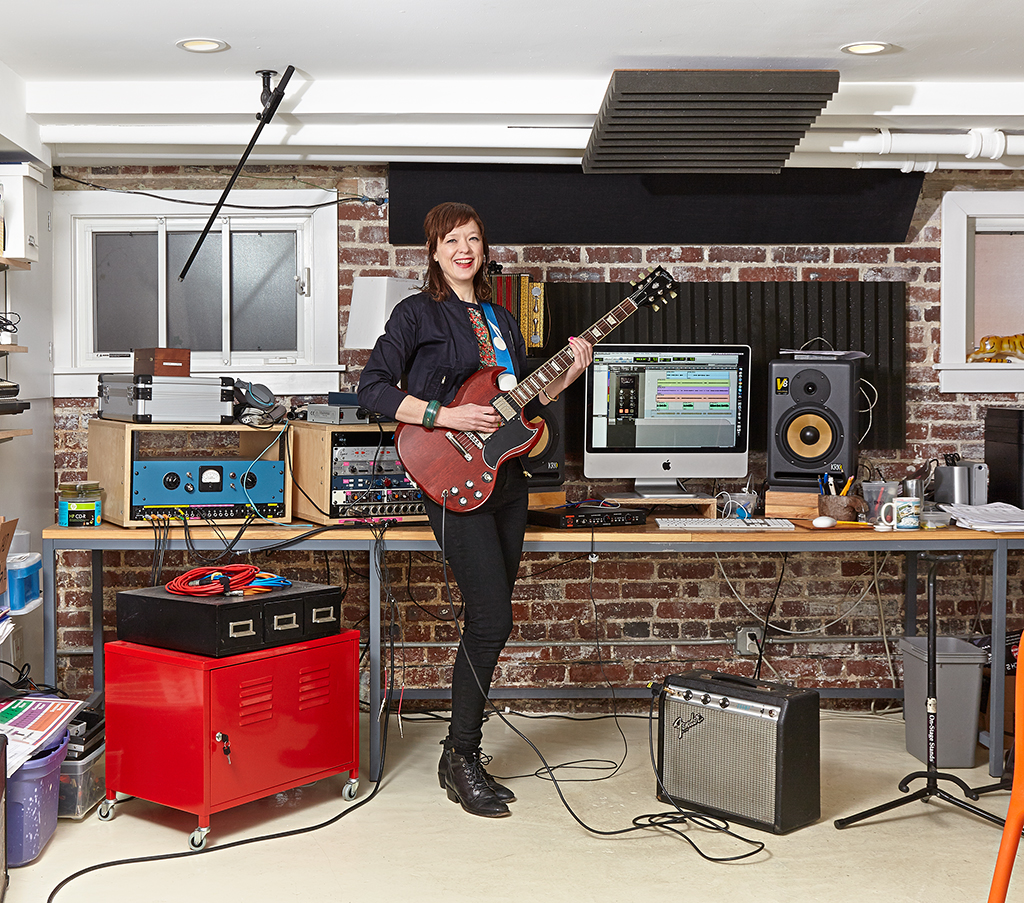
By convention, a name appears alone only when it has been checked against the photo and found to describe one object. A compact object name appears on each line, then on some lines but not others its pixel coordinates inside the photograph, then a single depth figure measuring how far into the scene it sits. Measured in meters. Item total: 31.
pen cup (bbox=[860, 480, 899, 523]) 3.44
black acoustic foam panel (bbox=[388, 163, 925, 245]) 3.87
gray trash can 3.37
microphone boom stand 3.26
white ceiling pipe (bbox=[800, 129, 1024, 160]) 3.64
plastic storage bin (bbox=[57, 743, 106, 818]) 2.86
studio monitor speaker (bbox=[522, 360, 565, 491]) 3.58
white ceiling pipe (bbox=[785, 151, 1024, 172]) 3.76
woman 2.88
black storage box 2.76
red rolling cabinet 2.71
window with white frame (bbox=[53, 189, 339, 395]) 3.86
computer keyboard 3.31
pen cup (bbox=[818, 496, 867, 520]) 3.46
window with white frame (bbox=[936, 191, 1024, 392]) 3.98
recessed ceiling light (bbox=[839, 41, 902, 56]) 3.10
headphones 3.29
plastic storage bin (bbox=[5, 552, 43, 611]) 3.12
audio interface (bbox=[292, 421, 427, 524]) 3.25
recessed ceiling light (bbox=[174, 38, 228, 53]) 3.06
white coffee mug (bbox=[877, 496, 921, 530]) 3.32
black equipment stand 2.88
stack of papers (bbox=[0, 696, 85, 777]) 2.59
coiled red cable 2.90
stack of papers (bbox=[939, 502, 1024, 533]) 3.27
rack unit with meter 3.20
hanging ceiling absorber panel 3.17
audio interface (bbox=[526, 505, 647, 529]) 3.31
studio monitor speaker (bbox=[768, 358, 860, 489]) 3.60
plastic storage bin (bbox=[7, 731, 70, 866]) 2.58
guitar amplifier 2.77
